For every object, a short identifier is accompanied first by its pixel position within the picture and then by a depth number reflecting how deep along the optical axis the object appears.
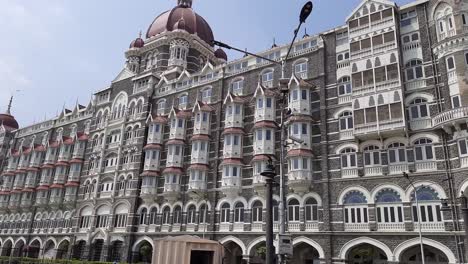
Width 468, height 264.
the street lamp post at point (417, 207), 26.49
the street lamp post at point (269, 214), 13.31
